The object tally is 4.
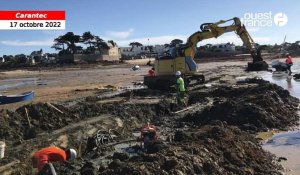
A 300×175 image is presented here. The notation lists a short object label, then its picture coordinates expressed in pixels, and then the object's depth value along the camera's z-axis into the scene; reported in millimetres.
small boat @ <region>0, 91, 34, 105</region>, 13306
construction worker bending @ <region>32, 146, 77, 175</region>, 3909
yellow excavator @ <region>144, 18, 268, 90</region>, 14833
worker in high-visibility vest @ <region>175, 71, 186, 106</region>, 10956
